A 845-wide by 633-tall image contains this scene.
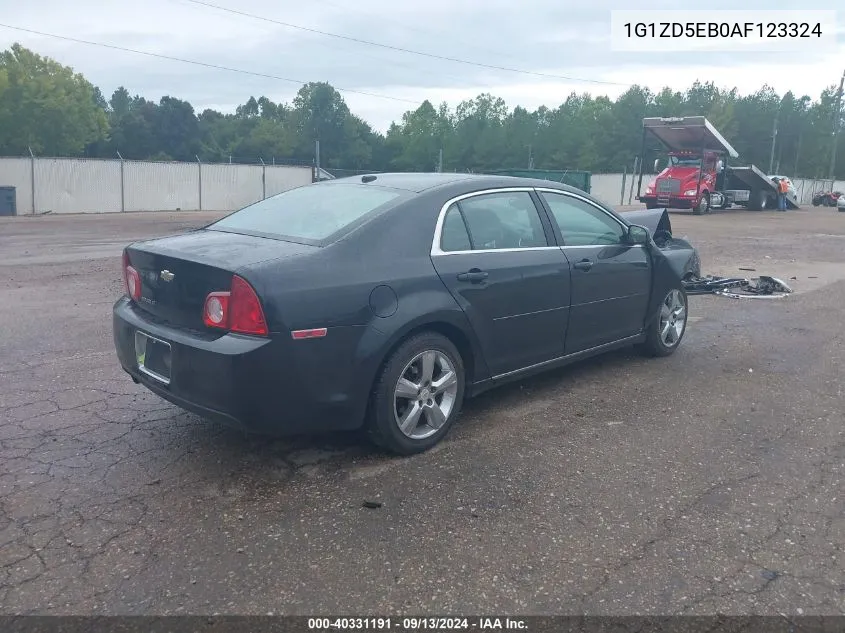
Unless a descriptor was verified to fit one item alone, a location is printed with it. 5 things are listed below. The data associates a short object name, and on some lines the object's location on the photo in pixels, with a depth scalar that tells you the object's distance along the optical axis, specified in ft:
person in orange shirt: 121.47
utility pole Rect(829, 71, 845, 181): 184.35
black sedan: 11.73
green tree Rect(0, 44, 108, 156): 183.93
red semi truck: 92.48
